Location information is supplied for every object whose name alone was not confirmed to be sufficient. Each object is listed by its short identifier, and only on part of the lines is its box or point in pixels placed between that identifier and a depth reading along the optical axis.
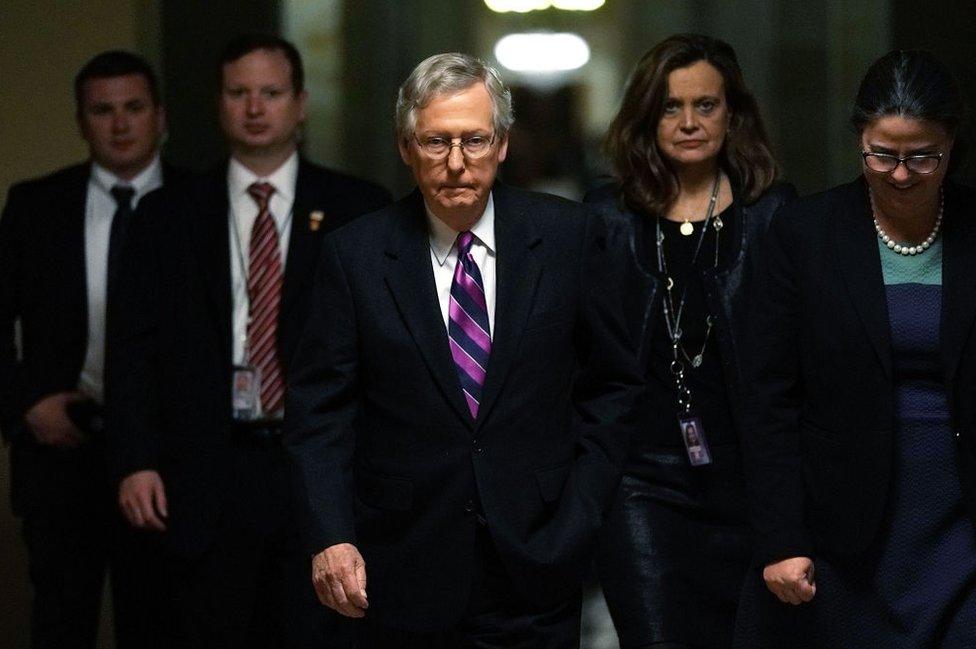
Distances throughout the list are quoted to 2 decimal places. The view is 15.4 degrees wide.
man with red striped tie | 10.07
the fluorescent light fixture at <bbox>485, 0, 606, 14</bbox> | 18.53
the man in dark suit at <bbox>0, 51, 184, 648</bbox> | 11.21
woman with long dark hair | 9.33
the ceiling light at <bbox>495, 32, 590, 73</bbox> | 18.52
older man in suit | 7.61
